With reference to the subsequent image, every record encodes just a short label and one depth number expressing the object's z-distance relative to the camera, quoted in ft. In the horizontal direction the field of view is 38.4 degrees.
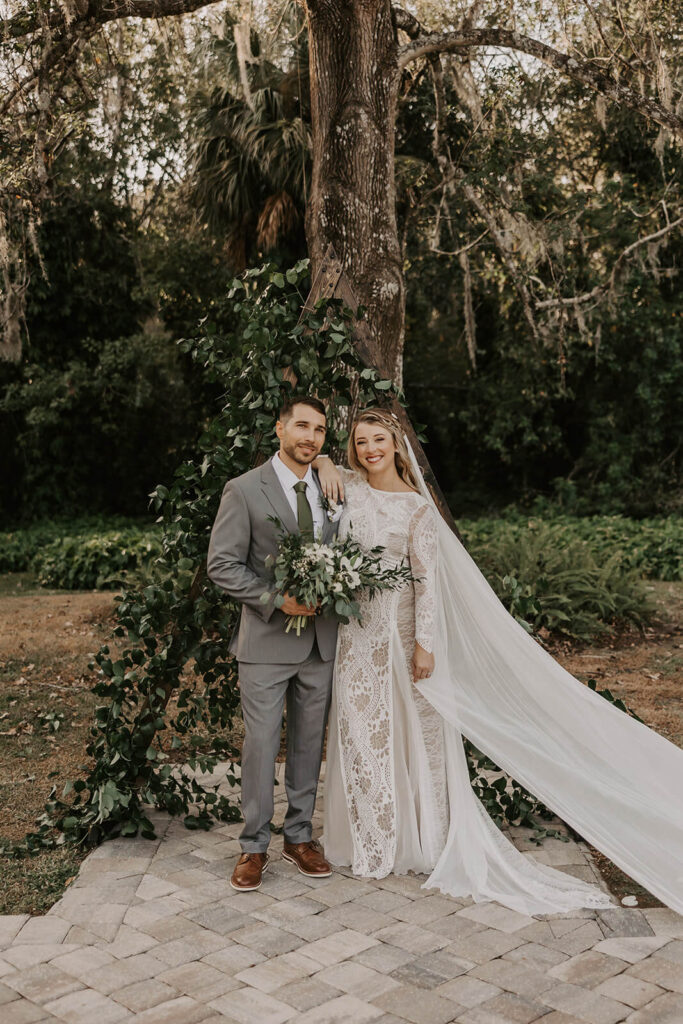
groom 11.94
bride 12.16
